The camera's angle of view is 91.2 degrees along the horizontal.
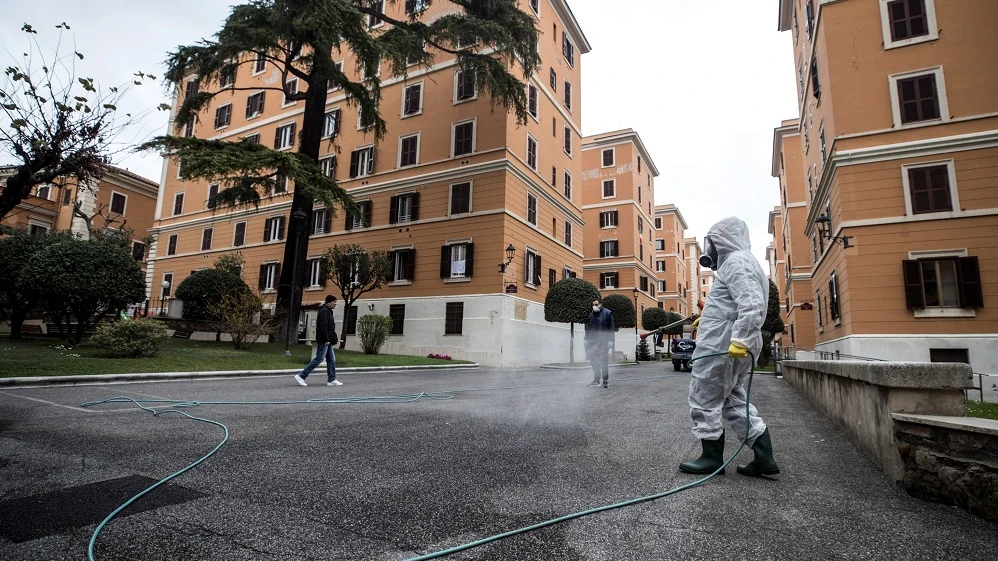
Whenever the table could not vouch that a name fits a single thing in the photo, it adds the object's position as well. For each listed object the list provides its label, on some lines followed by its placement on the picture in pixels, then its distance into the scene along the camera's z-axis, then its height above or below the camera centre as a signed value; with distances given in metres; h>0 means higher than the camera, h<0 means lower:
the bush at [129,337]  11.31 -0.12
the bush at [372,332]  19.92 +0.23
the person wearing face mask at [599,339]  10.30 +0.07
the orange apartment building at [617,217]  38.78 +10.36
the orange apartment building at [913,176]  13.76 +5.23
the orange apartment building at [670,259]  55.12 +9.82
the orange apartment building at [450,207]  22.06 +6.82
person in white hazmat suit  3.43 -0.11
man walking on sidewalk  9.61 -0.07
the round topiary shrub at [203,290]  22.38 +2.02
